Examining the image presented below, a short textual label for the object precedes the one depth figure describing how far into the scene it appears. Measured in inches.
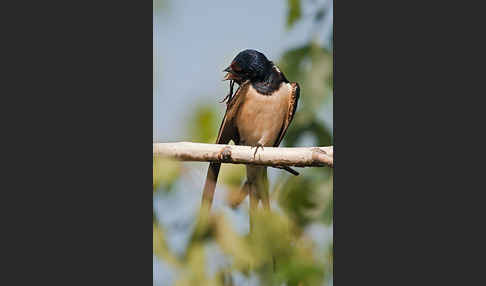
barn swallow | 233.3
